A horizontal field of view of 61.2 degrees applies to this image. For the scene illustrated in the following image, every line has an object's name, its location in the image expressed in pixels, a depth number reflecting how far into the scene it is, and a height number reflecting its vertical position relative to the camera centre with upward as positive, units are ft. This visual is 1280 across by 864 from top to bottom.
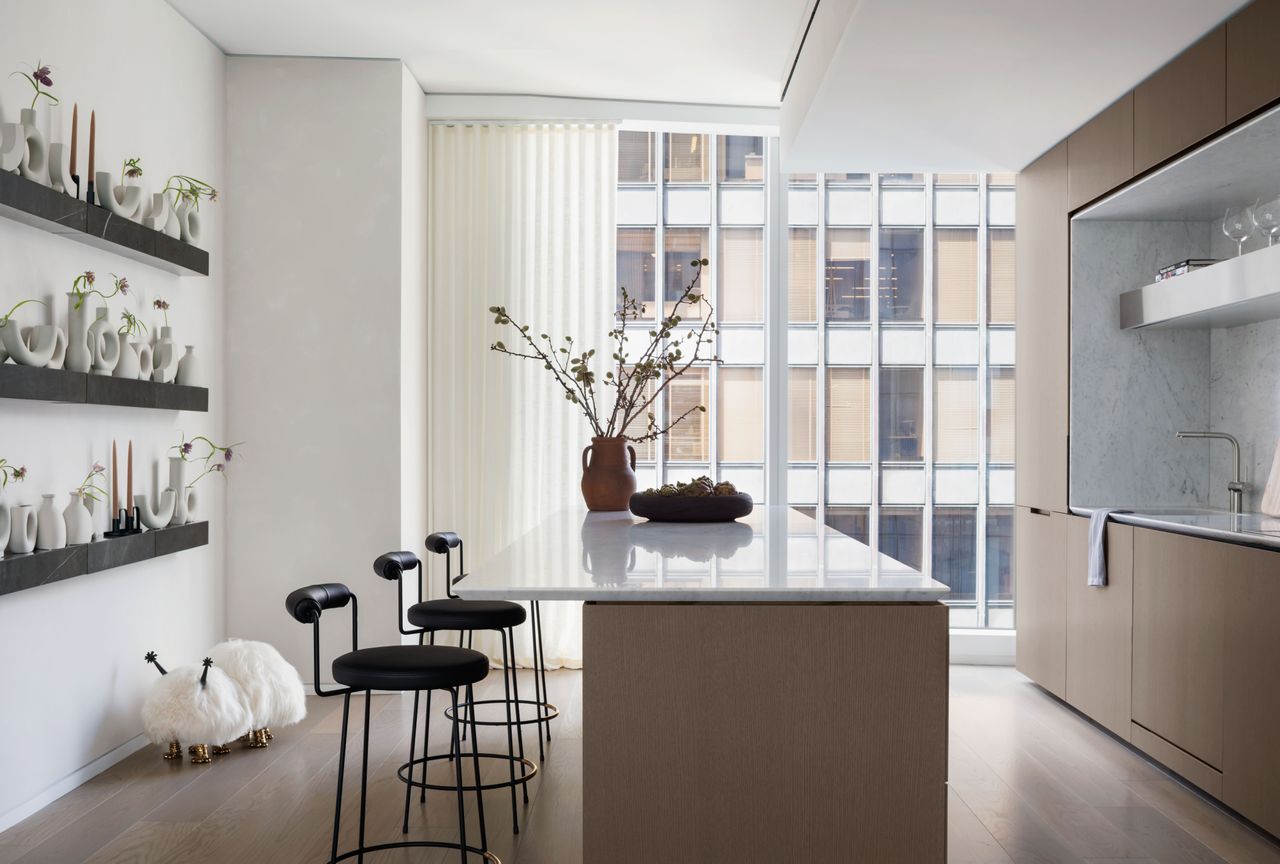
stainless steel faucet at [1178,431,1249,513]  13.23 -0.63
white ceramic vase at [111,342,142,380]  12.10 +0.75
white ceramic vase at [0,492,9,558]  9.78 -0.86
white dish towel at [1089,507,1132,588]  13.47 -1.40
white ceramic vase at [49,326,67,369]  10.76 +0.80
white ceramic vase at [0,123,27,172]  9.89 +2.60
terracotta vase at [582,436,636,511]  12.25 -0.49
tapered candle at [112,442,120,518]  12.22 -0.72
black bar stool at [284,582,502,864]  7.50 -1.66
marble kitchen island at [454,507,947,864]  6.62 -1.82
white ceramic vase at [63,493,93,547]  11.10 -0.95
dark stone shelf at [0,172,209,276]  9.93 +2.13
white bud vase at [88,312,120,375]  11.54 +0.92
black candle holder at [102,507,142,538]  12.16 -1.07
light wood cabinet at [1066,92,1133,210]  12.86 +3.54
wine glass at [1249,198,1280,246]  11.70 +2.40
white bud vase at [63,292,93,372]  11.17 +0.92
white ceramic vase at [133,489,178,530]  12.76 -0.96
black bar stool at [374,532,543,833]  10.12 -1.82
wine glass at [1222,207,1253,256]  12.02 +2.39
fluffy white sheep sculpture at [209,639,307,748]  12.82 -3.04
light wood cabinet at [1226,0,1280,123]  9.59 +3.49
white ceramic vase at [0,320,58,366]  9.97 +0.83
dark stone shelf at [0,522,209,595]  9.95 -1.33
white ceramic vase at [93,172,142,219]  11.76 +2.60
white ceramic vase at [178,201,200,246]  13.80 +2.67
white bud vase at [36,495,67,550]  10.50 -0.93
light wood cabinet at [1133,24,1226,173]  10.68 +3.54
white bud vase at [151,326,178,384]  13.14 +0.90
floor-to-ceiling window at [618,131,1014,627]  17.98 +1.63
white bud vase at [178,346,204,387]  13.76 +0.80
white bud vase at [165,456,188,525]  13.55 -0.69
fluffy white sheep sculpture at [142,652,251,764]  12.09 -3.15
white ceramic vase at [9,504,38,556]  10.02 -0.94
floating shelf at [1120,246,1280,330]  10.96 +1.59
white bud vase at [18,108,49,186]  10.15 +2.64
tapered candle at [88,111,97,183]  11.52 +3.23
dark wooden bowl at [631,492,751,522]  10.66 -0.73
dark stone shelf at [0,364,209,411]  9.98 +0.43
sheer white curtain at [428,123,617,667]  17.71 +2.15
